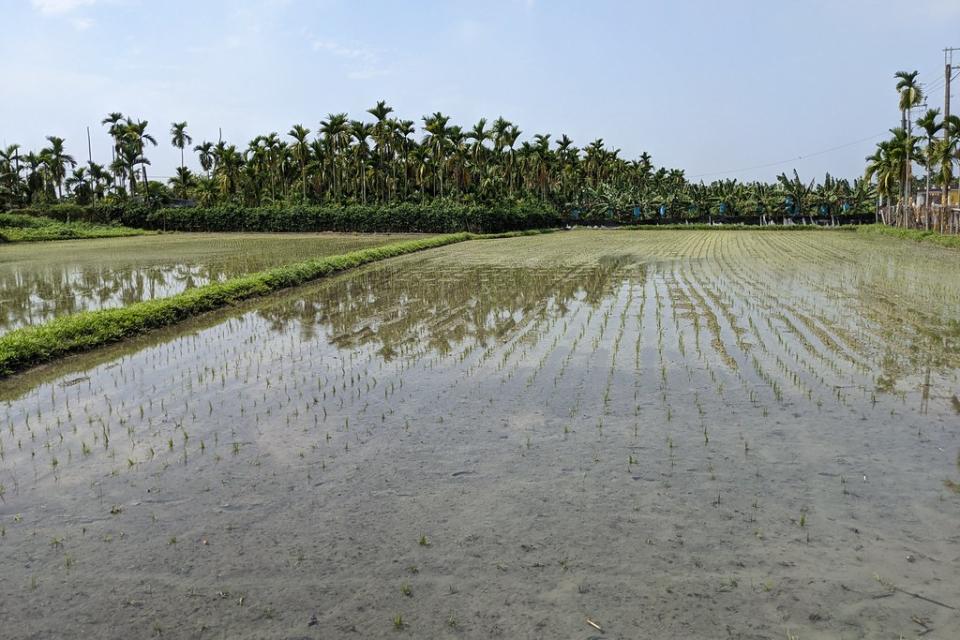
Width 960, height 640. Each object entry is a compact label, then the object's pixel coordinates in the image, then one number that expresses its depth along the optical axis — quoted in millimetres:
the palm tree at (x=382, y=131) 62438
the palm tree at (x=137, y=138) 68125
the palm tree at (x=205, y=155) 82812
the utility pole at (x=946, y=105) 36153
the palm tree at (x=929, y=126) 38938
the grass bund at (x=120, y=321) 10578
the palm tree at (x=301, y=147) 66750
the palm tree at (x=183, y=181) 79500
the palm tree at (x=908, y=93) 43969
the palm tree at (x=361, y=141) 62156
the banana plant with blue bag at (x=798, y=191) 67750
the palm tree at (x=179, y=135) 76250
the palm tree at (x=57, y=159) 72906
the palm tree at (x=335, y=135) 62469
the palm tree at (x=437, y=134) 61250
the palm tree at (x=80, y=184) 76875
